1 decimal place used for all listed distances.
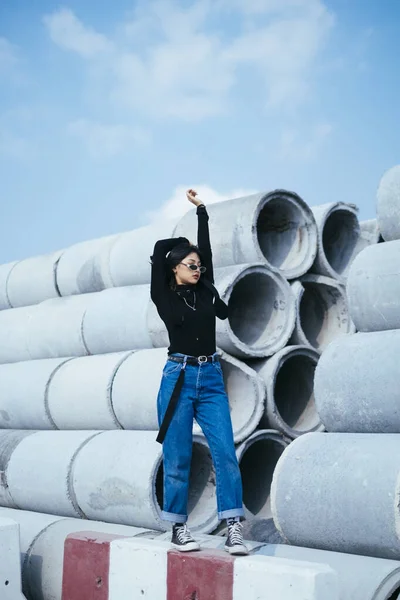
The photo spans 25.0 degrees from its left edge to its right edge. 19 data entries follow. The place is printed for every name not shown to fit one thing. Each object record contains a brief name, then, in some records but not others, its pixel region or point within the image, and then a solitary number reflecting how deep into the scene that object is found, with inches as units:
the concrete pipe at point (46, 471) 253.1
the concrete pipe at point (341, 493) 174.7
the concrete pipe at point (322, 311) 272.5
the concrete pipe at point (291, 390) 242.2
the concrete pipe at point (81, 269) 305.3
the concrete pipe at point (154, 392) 238.2
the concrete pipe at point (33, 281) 329.4
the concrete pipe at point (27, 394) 287.4
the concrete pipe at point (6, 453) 276.5
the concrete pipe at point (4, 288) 353.1
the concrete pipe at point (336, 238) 270.7
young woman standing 175.6
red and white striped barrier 147.3
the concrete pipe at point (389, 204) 208.1
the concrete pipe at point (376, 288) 200.1
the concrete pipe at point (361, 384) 189.5
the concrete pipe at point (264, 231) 246.4
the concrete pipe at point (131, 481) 227.1
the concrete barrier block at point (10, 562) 198.7
